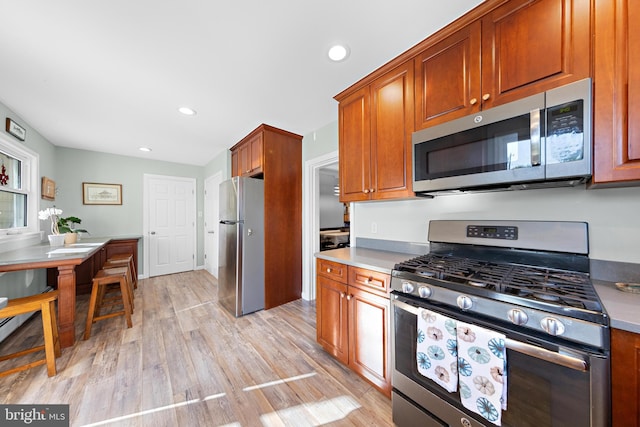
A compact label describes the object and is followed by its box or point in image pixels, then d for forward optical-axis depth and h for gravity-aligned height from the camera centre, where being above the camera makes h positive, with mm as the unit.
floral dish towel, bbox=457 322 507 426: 931 -668
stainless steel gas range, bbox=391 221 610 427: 804 -493
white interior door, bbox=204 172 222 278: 4660 -184
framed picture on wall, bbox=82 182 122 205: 4062 +382
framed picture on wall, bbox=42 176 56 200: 3266 +389
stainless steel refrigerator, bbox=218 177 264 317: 2814 -401
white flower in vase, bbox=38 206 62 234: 2672 -17
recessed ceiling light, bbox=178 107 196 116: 2532 +1171
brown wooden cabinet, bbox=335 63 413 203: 1677 +623
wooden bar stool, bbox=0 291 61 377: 1681 -783
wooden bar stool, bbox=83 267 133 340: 2318 -834
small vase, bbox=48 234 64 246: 2775 -300
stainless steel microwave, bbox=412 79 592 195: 1017 +354
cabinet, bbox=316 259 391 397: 1516 -801
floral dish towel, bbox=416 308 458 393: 1067 -664
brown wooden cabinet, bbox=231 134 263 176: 3121 +869
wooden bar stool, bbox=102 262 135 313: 2688 -650
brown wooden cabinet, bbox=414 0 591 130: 1050 +840
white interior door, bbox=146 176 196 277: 4633 -210
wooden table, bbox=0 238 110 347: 1906 -445
